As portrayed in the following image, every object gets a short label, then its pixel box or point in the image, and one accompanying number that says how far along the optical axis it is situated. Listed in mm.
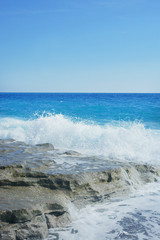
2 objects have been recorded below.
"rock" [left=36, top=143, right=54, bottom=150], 5958
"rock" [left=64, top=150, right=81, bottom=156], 5361
